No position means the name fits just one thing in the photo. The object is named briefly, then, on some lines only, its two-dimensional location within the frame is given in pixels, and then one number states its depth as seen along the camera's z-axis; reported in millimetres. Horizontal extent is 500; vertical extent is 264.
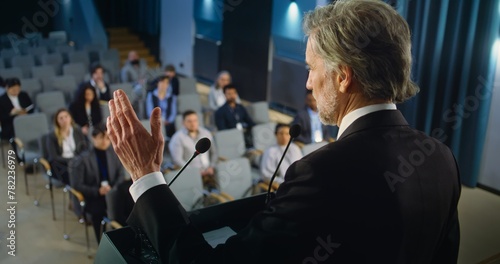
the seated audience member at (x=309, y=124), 6012
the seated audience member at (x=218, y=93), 7227
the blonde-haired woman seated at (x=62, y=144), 4988
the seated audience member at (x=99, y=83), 6879
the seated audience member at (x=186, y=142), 5230
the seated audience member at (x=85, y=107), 6203
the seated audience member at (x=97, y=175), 4422
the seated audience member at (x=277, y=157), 4922
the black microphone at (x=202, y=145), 1417
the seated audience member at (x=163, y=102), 6605
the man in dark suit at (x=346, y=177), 984
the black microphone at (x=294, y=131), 1555
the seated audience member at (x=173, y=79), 7688
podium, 1123
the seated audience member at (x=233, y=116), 6285
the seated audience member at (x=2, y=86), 6797
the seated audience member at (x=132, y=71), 8188
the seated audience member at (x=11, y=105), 5969
